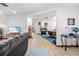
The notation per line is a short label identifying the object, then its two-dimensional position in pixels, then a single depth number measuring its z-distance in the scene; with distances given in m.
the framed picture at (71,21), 3.34
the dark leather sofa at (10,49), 0.99
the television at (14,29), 4.97
